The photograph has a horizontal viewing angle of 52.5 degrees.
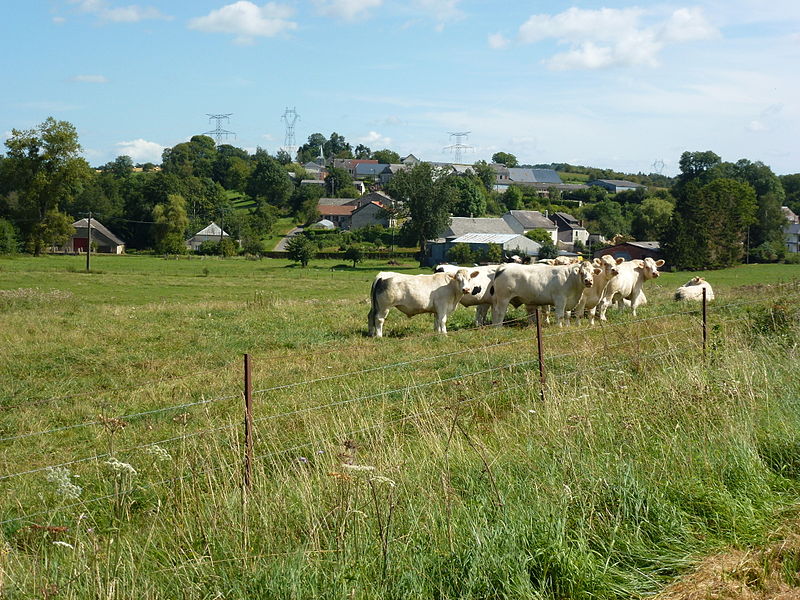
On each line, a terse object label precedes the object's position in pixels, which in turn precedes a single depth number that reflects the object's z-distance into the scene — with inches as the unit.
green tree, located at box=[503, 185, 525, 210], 6289.4
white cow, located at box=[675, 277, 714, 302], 1042.7
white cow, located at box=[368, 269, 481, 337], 797.2
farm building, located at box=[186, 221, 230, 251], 4347.9
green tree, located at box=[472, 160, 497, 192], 7288.4
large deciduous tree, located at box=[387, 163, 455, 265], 3501.5
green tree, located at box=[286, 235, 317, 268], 3090.6
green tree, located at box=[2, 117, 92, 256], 3189.0
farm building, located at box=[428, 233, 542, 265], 3550.7
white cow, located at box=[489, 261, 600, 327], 824.9
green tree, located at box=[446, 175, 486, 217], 5019.7
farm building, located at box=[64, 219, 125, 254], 3917.3
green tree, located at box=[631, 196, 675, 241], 4178.2
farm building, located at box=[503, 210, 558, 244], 4758.9
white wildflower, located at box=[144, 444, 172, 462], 239.9
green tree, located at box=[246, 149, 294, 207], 5841.5
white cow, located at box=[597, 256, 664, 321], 896.9
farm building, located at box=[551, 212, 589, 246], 4904.0
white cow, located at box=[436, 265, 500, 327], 842.8
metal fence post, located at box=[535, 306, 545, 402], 389.6
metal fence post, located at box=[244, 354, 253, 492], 257.6
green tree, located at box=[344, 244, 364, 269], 3257.9
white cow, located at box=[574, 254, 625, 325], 861.2
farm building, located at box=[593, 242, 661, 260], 3248.8
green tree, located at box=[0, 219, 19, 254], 3093.0
